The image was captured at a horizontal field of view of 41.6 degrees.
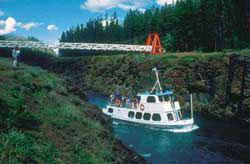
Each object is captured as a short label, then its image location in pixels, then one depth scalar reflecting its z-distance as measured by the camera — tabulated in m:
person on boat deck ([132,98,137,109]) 39.67
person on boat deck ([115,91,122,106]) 42.47
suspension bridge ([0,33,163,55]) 68.31
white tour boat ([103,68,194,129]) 36.21
